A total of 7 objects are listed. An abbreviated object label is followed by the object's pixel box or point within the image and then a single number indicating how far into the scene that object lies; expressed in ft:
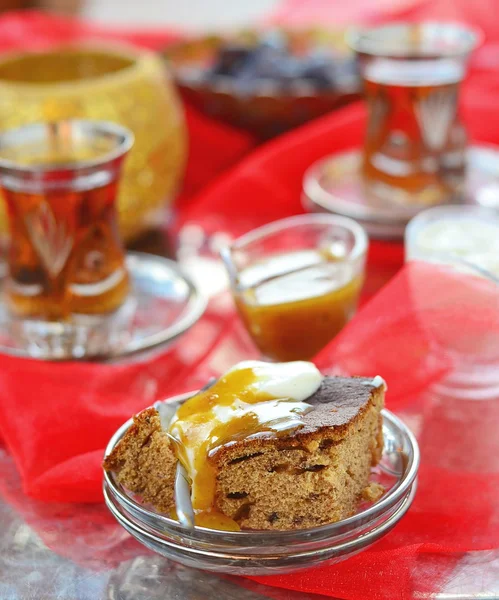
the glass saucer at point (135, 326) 1.83
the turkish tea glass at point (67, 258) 1.84
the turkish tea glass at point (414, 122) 2.12
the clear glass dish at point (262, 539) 1.44
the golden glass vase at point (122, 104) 2.08
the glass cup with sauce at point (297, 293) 1.81
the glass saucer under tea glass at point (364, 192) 2.09
